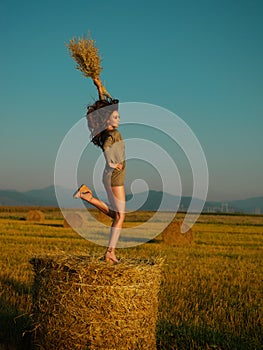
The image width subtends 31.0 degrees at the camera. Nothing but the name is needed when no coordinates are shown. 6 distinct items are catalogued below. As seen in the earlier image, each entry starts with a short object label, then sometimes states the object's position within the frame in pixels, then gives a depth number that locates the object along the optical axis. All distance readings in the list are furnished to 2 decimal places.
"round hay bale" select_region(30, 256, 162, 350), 5.07
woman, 5.64
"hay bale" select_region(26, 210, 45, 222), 35.62
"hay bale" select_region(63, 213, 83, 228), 29.69
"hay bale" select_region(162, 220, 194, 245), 20.95
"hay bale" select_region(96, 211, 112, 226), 32.47
